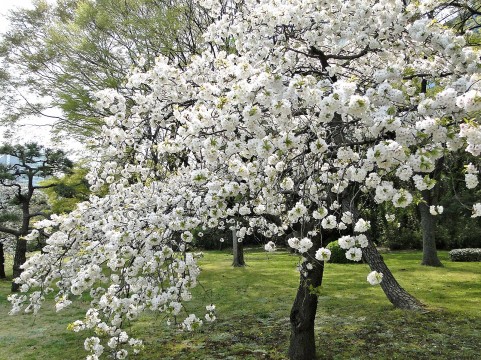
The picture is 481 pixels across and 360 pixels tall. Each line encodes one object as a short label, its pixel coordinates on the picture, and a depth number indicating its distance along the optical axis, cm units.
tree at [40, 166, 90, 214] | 1275
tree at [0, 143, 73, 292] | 1327
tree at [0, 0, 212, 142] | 1228
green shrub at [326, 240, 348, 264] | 1575
